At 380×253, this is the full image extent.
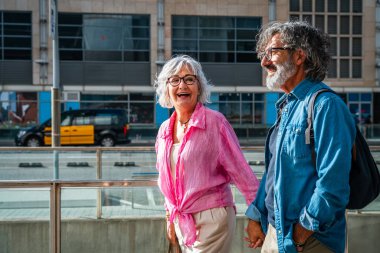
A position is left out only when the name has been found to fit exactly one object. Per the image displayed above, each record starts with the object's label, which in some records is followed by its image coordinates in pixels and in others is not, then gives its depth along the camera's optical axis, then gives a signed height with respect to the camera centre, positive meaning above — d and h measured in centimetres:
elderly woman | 282 -33
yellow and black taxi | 2411 -80
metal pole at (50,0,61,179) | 1126 +37
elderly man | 201 -18
